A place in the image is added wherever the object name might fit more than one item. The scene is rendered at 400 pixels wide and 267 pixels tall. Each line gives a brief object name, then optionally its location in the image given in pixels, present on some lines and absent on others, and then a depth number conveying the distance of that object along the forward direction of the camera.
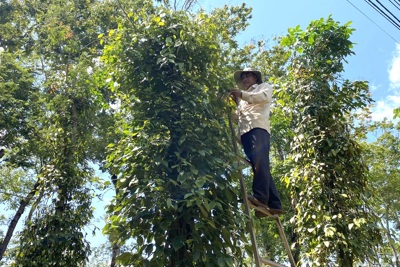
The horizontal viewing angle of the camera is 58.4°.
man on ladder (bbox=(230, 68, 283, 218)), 2.94
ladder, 2.47
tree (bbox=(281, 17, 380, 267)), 4.01
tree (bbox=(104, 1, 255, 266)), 2.31
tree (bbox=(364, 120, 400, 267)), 13.56
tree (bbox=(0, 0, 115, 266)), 5.46
